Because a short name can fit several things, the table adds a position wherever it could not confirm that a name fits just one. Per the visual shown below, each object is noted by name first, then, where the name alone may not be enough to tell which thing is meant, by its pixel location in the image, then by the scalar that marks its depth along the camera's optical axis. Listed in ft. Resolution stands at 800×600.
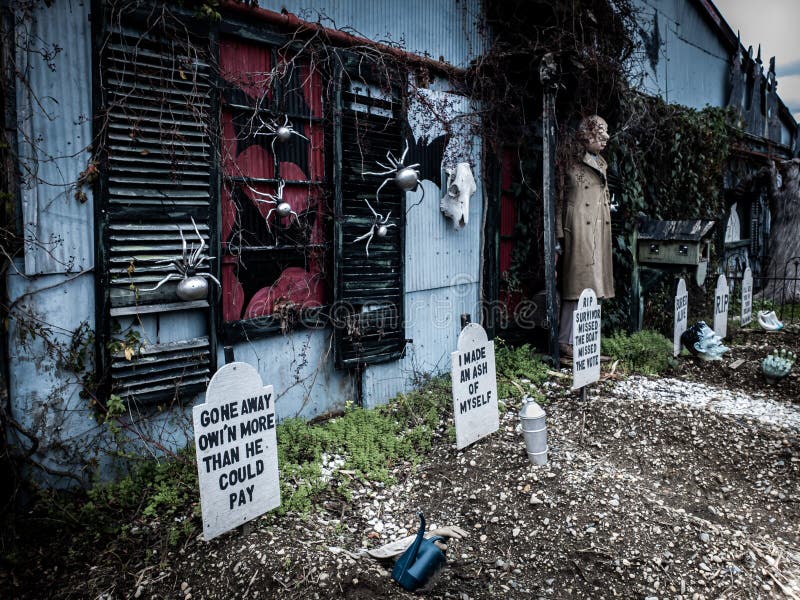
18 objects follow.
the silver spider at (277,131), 13.67
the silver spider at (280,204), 13.79
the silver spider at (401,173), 15.84
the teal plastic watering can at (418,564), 8.57
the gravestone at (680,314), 21.79
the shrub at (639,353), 21.12
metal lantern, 12.16
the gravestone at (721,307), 25.21
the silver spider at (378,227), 15.72
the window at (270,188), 13.28
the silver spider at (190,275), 11.66
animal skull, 17.97
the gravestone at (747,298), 27.53
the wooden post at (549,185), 18.98
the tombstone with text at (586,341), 15.70
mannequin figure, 20.61
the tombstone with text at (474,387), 12.91
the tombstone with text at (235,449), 8.96
